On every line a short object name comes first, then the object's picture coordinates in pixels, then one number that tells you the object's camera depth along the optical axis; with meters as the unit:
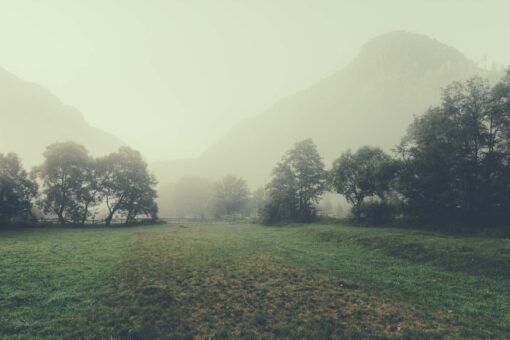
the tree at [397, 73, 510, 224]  32.12
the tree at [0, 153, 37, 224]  45.47
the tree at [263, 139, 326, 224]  59.03
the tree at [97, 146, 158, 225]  59.47
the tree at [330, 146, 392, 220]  41.78
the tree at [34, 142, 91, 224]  52.50
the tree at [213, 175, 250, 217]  94.38
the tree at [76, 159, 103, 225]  55.22
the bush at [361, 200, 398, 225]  41.05
